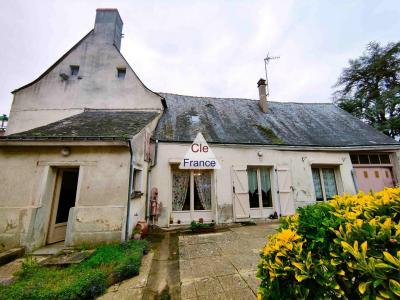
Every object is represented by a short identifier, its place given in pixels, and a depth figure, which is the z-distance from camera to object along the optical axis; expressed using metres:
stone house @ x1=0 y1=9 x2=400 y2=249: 4.37
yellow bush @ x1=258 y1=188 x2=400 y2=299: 1.00
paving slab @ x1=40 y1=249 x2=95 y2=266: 3.30
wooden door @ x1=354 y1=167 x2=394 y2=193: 7.71
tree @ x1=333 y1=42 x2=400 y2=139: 12.84
